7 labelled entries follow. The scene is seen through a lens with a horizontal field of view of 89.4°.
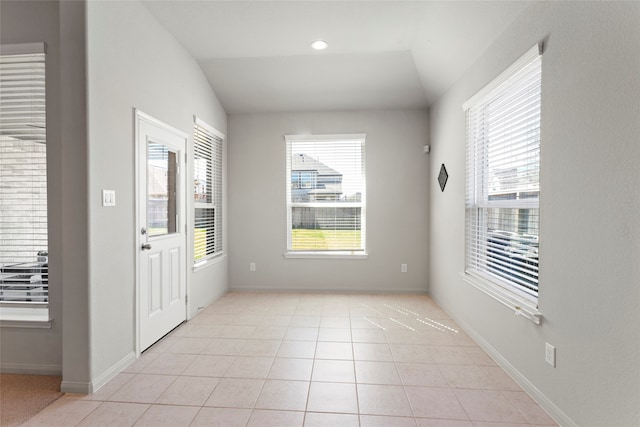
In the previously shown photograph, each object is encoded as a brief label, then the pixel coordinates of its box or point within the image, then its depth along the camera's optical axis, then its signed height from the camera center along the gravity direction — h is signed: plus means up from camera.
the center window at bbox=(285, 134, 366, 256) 4.78 +0.23
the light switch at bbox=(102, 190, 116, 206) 2.32 +0.09
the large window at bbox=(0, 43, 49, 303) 2.45 +0.33
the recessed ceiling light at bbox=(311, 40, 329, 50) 3.47 +1.80
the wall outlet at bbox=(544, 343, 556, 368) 1.95 -0.88
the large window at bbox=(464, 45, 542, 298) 2.25 +0.27
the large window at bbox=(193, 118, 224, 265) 3.95 +0.25
